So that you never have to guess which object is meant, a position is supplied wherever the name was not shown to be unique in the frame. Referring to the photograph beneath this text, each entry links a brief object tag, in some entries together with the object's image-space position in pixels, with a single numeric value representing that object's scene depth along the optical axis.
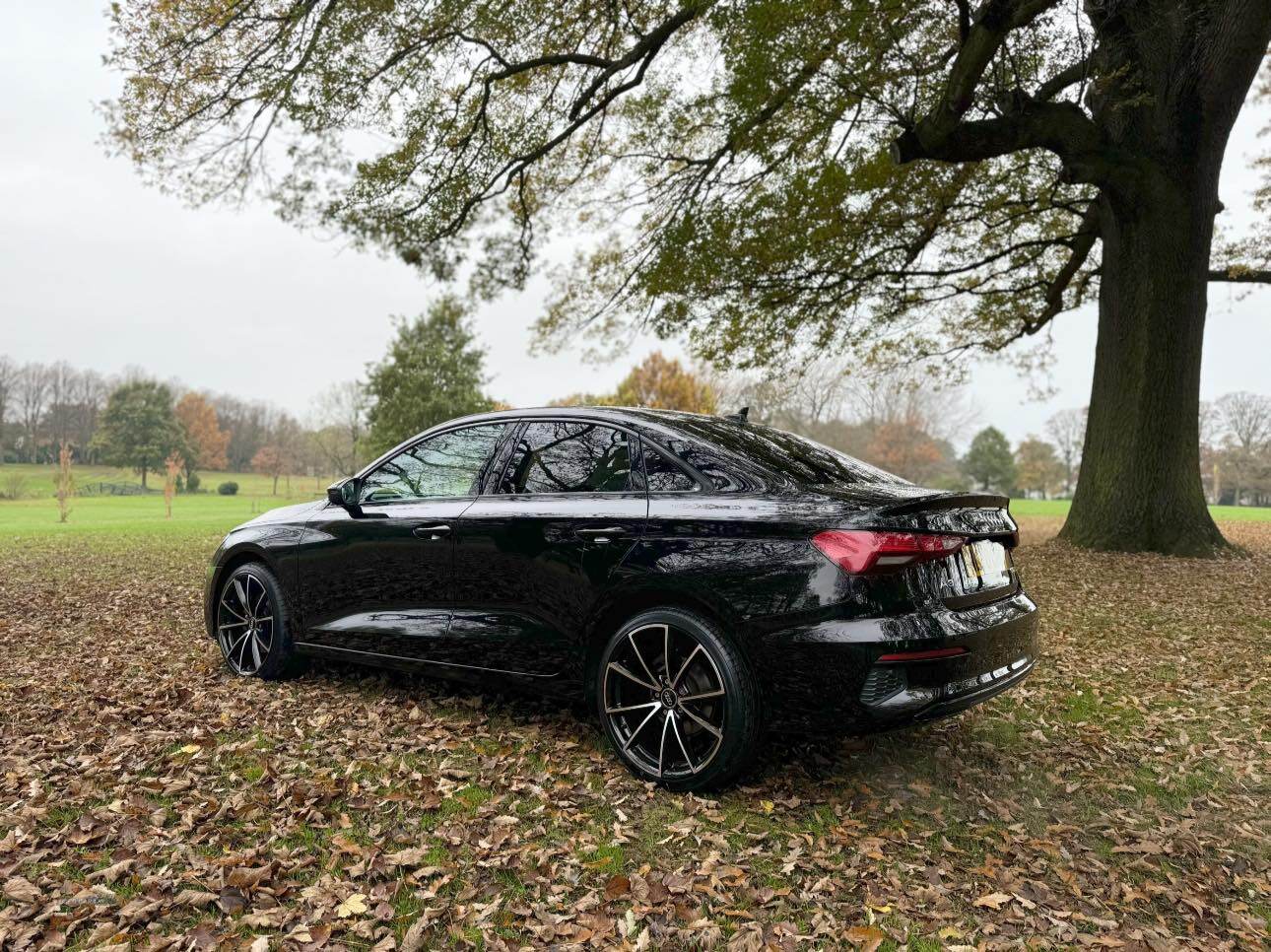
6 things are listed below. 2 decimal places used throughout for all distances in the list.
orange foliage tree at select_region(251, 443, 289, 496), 52.59
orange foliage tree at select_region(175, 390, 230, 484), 62.34
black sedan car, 2.96
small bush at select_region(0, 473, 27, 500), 37.78
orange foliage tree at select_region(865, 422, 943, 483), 49.56
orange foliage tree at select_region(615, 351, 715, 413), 42.22
